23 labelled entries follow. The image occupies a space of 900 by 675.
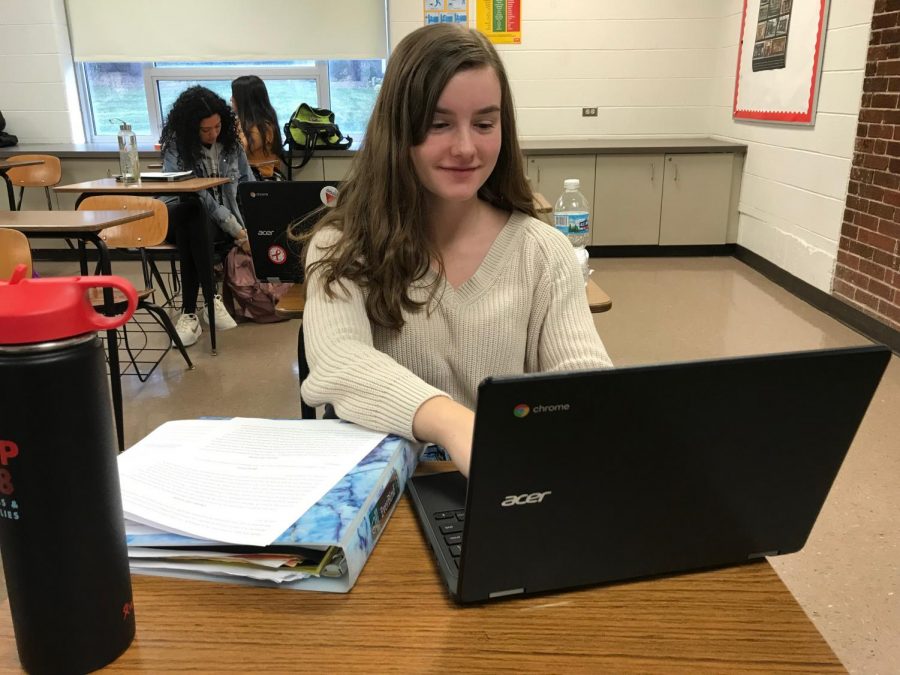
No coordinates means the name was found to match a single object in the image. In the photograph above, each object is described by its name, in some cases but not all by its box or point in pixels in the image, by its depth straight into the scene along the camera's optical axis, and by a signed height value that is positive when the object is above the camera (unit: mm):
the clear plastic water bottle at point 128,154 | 3631 -184
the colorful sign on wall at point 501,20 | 5113 +615
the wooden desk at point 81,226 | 2381 -345
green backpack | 4848 -120
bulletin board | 3955 +269
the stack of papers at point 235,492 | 610 -336
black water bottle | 411 -205
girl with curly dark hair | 3604 -295
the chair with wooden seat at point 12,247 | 2234 -380
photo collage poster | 4270 +425
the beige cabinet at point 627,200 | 5027 -600
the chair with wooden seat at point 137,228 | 3047 -457
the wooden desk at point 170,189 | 3312 -318
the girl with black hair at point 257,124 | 4445 -57
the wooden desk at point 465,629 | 523 -376
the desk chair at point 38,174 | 4691 -348
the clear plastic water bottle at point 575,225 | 2322 -367
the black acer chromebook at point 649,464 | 474 -241
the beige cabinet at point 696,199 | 5023 -602
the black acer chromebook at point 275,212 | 2158 -279
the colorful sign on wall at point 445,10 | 5082 +681
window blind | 5074 +570
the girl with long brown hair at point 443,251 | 1040 -208
